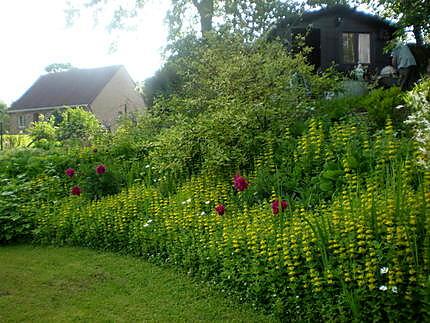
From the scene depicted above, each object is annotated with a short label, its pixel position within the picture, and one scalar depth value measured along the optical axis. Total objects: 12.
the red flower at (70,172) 5.71
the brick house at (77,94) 32.81
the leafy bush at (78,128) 8.72
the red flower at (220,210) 3.66
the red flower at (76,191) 5.23
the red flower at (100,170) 5.44
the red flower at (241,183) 3.88
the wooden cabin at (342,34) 17.48
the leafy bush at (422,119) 2.92
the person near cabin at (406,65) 12.78
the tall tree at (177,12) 16.69
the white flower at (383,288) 2.43
